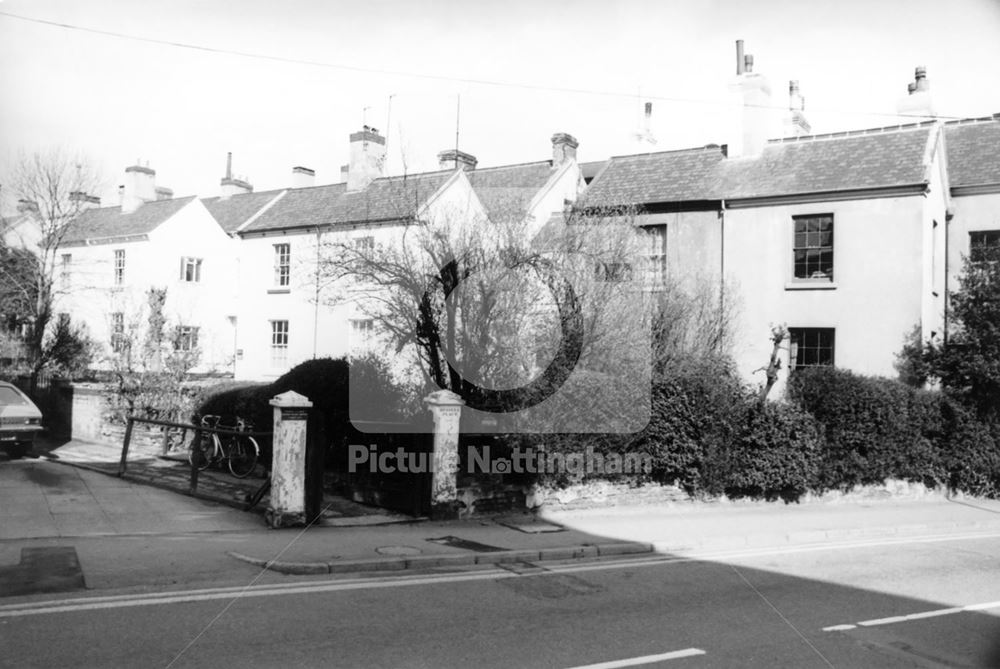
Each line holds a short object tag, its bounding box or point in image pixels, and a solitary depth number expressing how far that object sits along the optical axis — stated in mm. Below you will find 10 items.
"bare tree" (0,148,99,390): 24000
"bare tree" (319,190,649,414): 13367
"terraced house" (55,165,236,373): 32156
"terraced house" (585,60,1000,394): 20250
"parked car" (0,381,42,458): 15953
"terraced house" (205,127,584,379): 27234
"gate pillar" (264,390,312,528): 10859
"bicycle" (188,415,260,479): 14633
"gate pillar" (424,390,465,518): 11898
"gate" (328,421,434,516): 11969
